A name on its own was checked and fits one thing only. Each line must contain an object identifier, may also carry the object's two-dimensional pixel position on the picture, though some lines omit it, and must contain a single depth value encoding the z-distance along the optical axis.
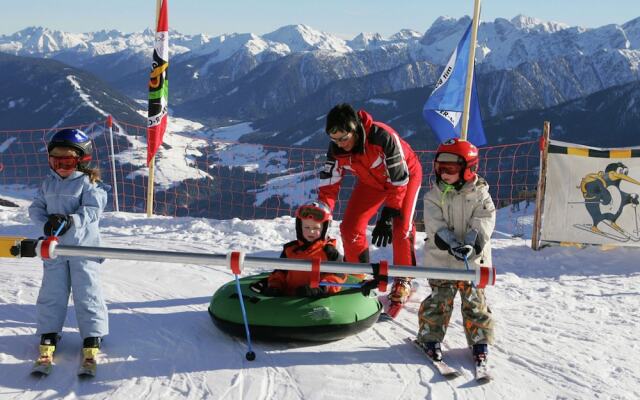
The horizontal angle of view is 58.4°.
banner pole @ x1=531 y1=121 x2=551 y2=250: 8.24
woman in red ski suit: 4.80
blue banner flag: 9.38
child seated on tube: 4.75
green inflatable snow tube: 4.40
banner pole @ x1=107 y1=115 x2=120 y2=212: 11.01
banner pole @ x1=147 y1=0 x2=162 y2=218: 9.60
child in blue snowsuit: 3.97
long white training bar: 3.38
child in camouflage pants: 4.15
